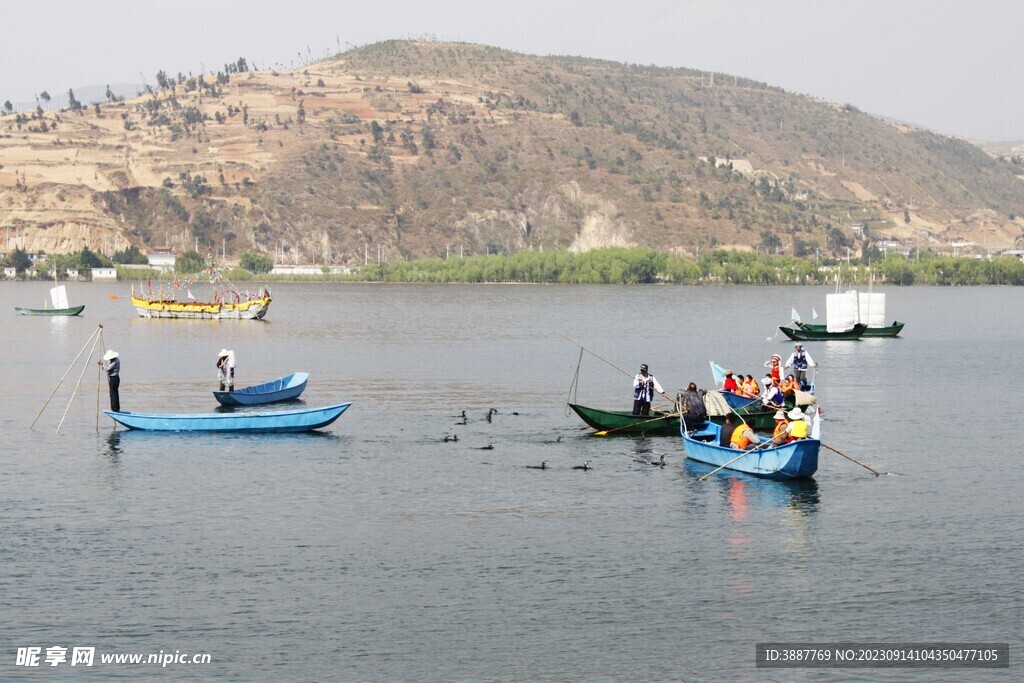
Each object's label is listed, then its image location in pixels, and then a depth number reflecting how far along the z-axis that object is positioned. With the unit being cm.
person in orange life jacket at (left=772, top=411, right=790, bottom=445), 4628
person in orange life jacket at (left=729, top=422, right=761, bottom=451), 4762
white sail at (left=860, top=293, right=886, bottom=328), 13538
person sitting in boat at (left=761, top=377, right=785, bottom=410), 5706
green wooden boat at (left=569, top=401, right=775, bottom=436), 5662
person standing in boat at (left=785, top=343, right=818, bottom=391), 7206
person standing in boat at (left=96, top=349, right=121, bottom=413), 5722
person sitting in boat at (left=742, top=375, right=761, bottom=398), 6088
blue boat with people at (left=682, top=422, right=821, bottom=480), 4503
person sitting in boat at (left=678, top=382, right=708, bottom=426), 5356
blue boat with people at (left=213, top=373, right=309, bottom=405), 6656
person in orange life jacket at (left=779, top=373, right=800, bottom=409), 5731
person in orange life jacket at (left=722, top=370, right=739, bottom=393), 6128
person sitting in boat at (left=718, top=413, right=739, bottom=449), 4842
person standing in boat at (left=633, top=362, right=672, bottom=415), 5628
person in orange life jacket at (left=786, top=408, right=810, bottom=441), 4488
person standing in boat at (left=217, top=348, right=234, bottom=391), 6860
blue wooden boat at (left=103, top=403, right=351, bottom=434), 5556
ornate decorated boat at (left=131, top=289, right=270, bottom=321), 14912
